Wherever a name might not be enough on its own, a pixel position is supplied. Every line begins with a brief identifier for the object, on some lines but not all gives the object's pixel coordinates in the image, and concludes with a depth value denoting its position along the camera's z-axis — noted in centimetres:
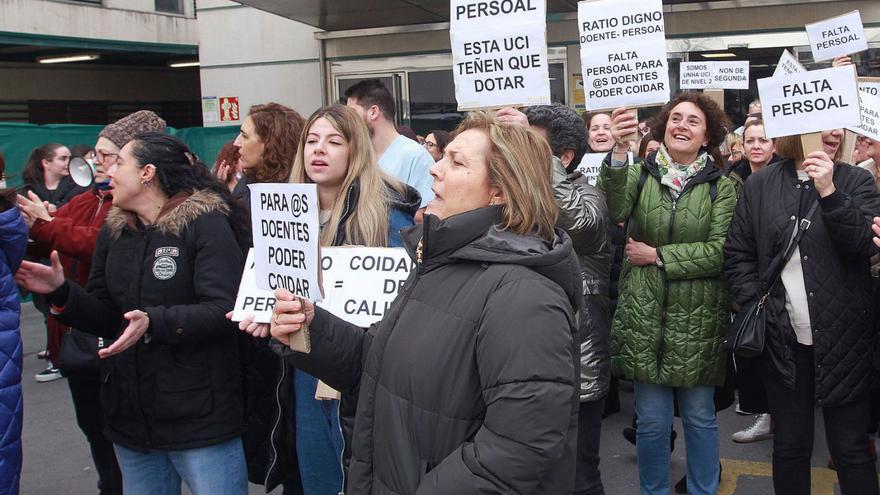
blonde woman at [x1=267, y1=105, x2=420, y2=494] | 343
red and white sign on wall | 1452
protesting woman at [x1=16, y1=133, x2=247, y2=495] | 333
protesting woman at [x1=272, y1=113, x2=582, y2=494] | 207
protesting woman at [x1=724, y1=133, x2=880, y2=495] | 384
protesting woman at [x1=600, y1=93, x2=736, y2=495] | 427
